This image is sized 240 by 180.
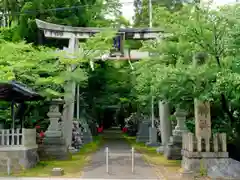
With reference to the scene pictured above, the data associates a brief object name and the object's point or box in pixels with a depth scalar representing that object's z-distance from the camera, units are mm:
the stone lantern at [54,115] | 17641
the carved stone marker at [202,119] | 12719
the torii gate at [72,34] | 18875
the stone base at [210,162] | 11648
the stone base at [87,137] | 26583
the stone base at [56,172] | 12159
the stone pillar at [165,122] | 19945
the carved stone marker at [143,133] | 28891
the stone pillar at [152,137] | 25203
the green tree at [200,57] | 10867
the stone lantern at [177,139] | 16844
